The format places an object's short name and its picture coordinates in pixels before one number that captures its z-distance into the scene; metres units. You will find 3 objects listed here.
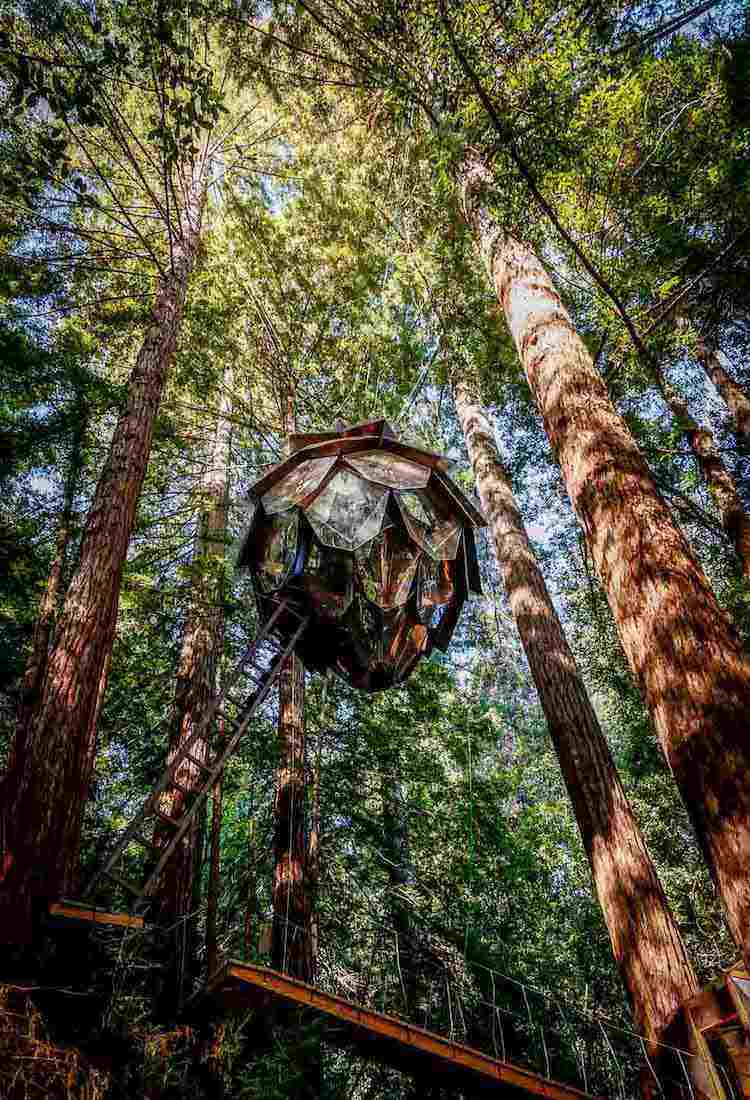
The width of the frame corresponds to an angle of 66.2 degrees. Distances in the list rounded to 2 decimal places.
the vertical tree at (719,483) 8.11
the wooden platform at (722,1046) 3.12
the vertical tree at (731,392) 8.85
